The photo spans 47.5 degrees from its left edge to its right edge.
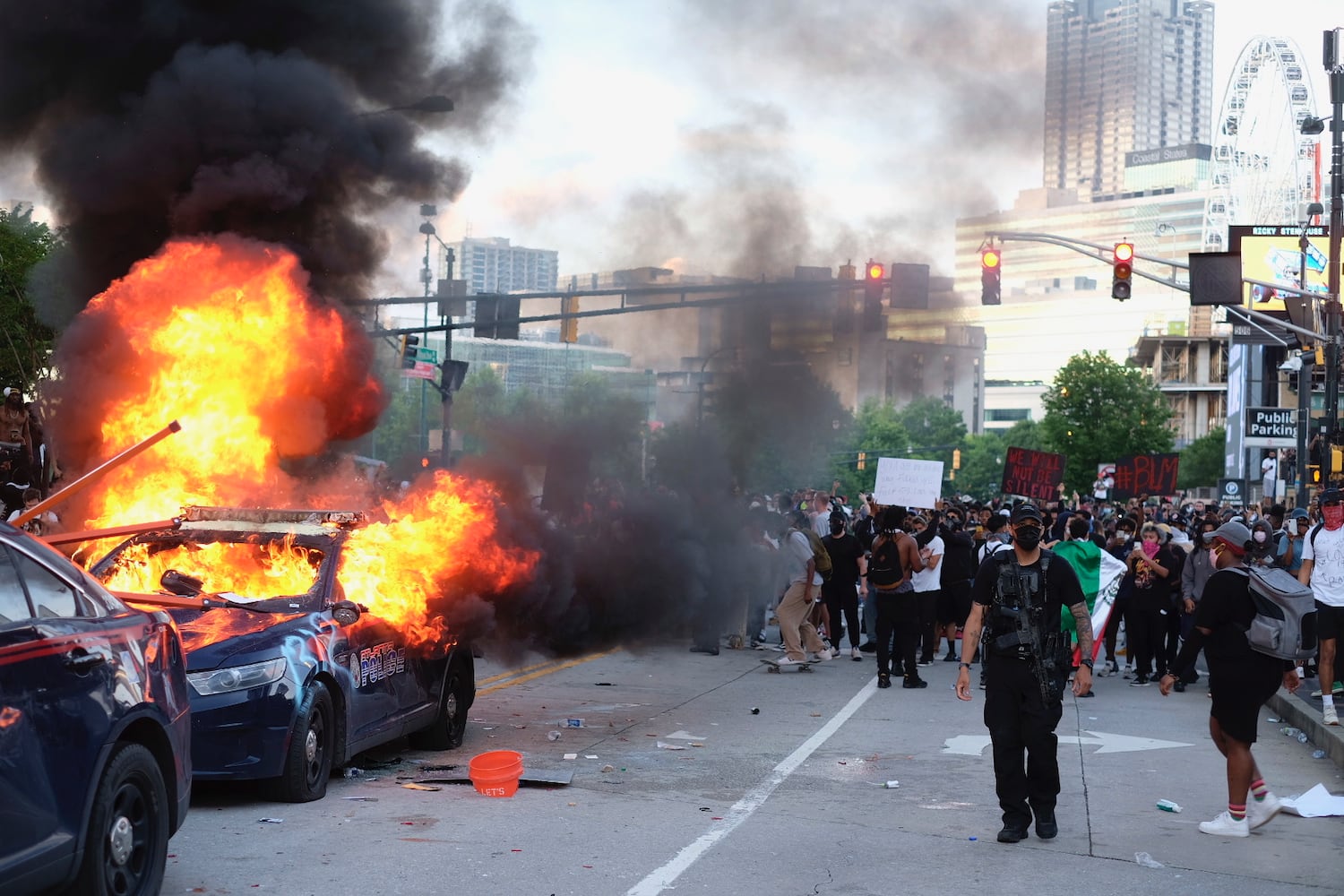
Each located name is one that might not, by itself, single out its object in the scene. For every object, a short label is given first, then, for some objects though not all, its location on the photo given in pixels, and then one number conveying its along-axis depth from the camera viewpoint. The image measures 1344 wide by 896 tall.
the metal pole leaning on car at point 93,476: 7.13
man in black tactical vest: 8.03
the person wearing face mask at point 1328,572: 12.70
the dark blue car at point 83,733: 4.78
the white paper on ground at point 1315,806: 8.96
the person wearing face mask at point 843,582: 18.00
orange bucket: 8.72
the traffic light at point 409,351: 29.75
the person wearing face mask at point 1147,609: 16.36
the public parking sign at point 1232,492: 47.94
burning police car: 7.89
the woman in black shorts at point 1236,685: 8.31
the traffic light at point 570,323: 22.50
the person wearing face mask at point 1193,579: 15.85
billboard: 50.19
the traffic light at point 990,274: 23.11
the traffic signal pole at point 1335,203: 25.28
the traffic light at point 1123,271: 23.41
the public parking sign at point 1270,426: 34.03
